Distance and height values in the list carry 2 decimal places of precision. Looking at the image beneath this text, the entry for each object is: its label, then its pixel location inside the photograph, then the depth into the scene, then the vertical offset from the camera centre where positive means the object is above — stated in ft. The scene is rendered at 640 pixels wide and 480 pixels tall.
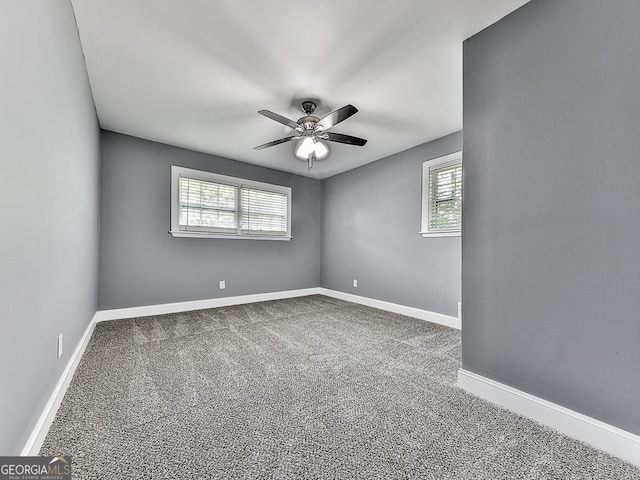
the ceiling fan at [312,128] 7.83 +3.49
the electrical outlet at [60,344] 5.41 -2.08
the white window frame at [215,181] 12.73 +2.54
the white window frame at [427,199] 11.58 +1.84
